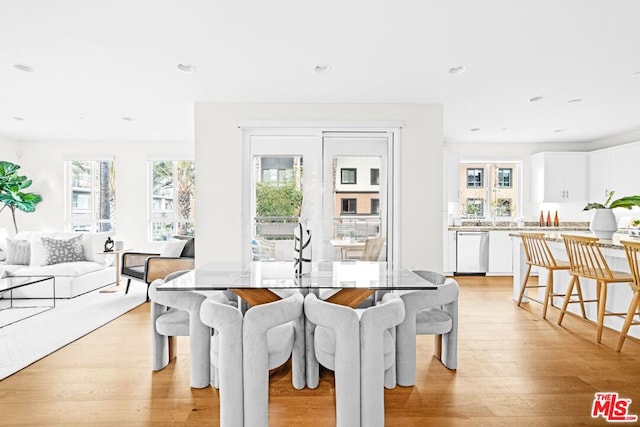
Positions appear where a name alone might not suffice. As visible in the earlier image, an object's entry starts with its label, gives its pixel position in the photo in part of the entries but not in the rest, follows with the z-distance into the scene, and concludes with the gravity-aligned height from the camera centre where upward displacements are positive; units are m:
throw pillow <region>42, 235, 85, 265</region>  5.23 -0.60
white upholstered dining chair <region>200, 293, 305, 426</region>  1.89 -0.76
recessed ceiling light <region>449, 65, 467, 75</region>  3.39 +1.29
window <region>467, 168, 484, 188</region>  7.24 +0.63
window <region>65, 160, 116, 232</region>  6.95 +0.24
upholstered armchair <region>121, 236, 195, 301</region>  4.76 -0.73
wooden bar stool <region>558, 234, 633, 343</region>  3.30 -0.57
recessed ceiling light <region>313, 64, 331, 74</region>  3.36 +1.29
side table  5.42 -0.94
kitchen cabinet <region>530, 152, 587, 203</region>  6.73 +0.64
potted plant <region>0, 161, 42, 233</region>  6.31 +0.28
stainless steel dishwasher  6.57 -0.73
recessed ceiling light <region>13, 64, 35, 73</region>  3.30 +1.25
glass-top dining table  2.13 -0.44
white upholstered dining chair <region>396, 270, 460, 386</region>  2.51 -0.79
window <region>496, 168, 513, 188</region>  7.21 +0.65
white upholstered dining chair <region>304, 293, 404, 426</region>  1.91 -0.77
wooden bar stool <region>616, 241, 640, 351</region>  3.02 -0.58
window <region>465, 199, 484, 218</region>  7.24 +0.07
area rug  3.03 -1.18
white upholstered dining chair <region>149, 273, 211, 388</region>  2.47 -0.82
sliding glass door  4.53 +0.24
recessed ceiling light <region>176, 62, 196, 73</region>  3.32 +1.28
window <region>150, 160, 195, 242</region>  6.99 +0.20
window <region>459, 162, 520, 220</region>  7.20 +0.40
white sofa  4.81 -0.83
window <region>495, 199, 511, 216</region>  7.21 +0.07
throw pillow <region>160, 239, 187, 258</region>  4.97 -0.54
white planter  3.99 -0.13
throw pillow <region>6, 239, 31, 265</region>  5.32 -0.63
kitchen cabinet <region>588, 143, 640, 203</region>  5.84 +0.65
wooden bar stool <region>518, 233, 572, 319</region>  4.08 -0.57
